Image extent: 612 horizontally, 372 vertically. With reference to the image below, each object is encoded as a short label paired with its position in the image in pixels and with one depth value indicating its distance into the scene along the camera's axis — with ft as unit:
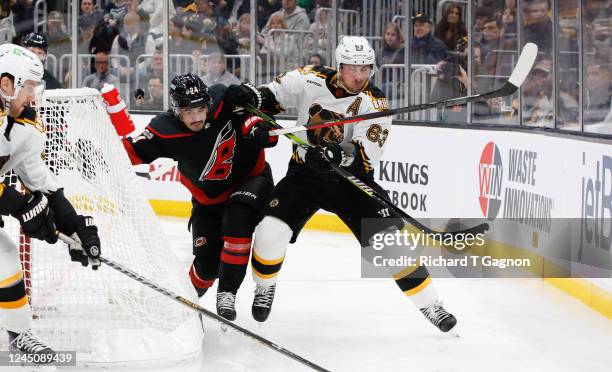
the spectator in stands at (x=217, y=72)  47.34
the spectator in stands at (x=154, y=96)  48.78
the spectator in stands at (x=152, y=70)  48.92
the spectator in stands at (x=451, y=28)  38.91
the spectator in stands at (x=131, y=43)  49.06
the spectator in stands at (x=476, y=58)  37.88
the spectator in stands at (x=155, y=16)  48.33
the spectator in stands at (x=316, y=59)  44.04
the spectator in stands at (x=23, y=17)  51.09
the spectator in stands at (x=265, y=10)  45.49
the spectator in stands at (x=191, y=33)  47.97
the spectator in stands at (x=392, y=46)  41.58
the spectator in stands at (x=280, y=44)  45.24
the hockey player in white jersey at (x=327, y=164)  24.78
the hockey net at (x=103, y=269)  23.38
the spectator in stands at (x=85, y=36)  49.82
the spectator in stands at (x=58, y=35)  50.37
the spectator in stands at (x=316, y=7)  44.04
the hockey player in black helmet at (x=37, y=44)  31.98
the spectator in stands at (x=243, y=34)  46.66
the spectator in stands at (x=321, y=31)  44.04
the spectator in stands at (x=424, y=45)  40.20
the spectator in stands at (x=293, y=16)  44.56
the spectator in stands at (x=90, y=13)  49.51
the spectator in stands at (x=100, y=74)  49.91
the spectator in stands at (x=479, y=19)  37.30
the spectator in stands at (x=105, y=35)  49.55
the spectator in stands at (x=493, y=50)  36.50
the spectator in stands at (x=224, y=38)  47.29
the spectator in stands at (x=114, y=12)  49.28
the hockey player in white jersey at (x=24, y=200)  20.26
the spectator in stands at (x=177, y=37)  48.15
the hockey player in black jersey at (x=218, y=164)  24.32
